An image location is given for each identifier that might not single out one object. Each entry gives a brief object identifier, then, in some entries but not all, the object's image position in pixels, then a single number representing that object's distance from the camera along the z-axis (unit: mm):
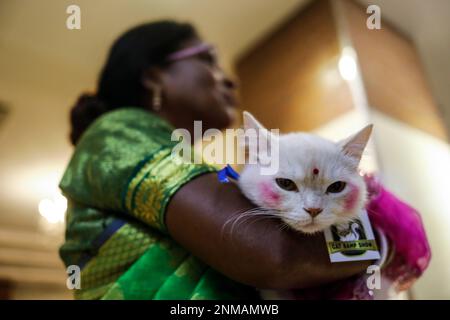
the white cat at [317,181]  374
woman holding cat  410
